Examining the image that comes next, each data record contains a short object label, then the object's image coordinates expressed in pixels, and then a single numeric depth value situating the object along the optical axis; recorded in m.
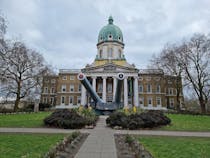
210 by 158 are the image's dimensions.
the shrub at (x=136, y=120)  12.36
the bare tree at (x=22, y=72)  27.10
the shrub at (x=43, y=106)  38.88
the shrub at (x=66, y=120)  12.10
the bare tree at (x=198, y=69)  26.79
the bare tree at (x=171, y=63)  28.82
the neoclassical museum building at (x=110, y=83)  41.21
